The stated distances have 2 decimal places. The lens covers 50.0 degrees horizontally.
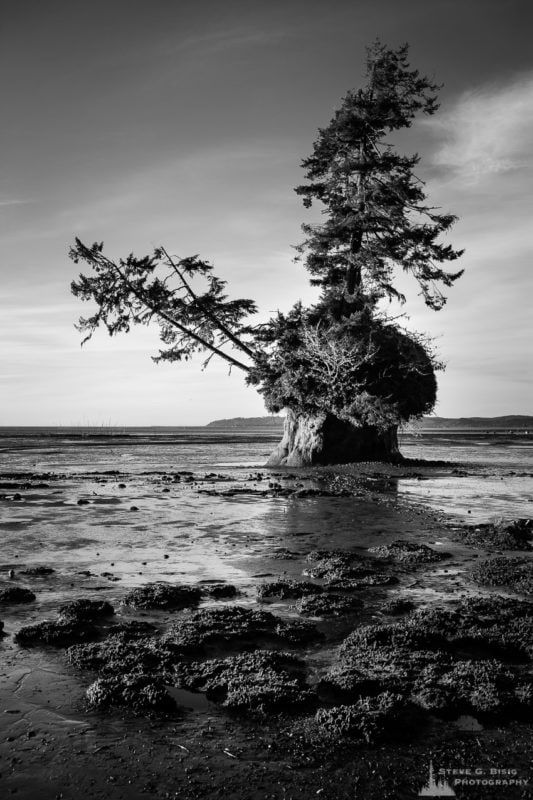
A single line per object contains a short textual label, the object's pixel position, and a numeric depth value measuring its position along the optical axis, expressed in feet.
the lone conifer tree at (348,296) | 88.38
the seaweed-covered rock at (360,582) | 23.61
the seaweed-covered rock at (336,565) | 25.57
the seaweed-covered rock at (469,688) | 13.30
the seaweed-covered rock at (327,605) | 20.47
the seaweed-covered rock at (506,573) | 23.88
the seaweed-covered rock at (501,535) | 31.94
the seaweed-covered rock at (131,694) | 13.38
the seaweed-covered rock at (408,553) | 28.43
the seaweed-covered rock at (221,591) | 22.63
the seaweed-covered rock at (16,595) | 21.56
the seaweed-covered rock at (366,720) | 12.24
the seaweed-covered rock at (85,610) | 19.47
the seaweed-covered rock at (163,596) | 21.13
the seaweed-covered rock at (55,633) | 17.51
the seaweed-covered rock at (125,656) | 15.28
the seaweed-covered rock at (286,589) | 22.66
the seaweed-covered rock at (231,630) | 17.52
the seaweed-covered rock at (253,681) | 13.52
